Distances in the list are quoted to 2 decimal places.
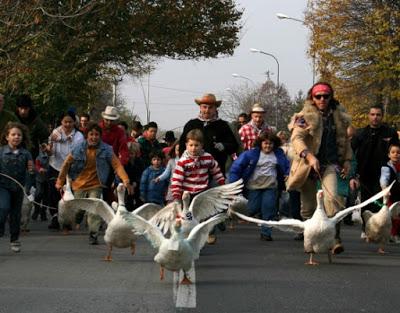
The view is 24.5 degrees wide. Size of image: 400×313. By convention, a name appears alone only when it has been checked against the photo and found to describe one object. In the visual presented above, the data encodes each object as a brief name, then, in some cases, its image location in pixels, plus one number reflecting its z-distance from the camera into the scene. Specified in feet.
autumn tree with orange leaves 130.41
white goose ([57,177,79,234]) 38.58
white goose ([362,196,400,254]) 38.47
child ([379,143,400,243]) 42.83
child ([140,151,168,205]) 51.96
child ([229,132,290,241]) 45.11
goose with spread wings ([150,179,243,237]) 35.09
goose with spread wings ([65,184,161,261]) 33.86
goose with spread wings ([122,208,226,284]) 28.04
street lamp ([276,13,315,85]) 145.62
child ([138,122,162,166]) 60.10
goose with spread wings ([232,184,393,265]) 33.04
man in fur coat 37.24
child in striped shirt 39.04
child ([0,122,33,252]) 38.55
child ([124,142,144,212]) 55.93
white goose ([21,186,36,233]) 47.87
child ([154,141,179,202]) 50.65
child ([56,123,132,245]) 43.83
